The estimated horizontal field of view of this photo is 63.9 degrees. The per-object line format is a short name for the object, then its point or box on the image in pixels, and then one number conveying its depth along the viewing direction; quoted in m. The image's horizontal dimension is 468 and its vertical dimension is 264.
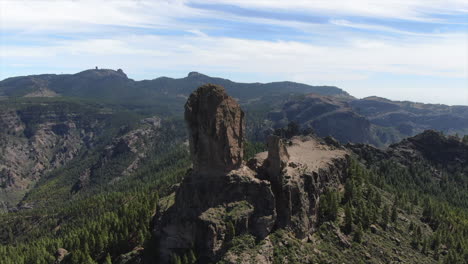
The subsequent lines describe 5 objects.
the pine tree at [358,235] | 135.56
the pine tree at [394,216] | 156.50
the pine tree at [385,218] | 149.12
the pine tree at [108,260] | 124.75
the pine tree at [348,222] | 139.38
